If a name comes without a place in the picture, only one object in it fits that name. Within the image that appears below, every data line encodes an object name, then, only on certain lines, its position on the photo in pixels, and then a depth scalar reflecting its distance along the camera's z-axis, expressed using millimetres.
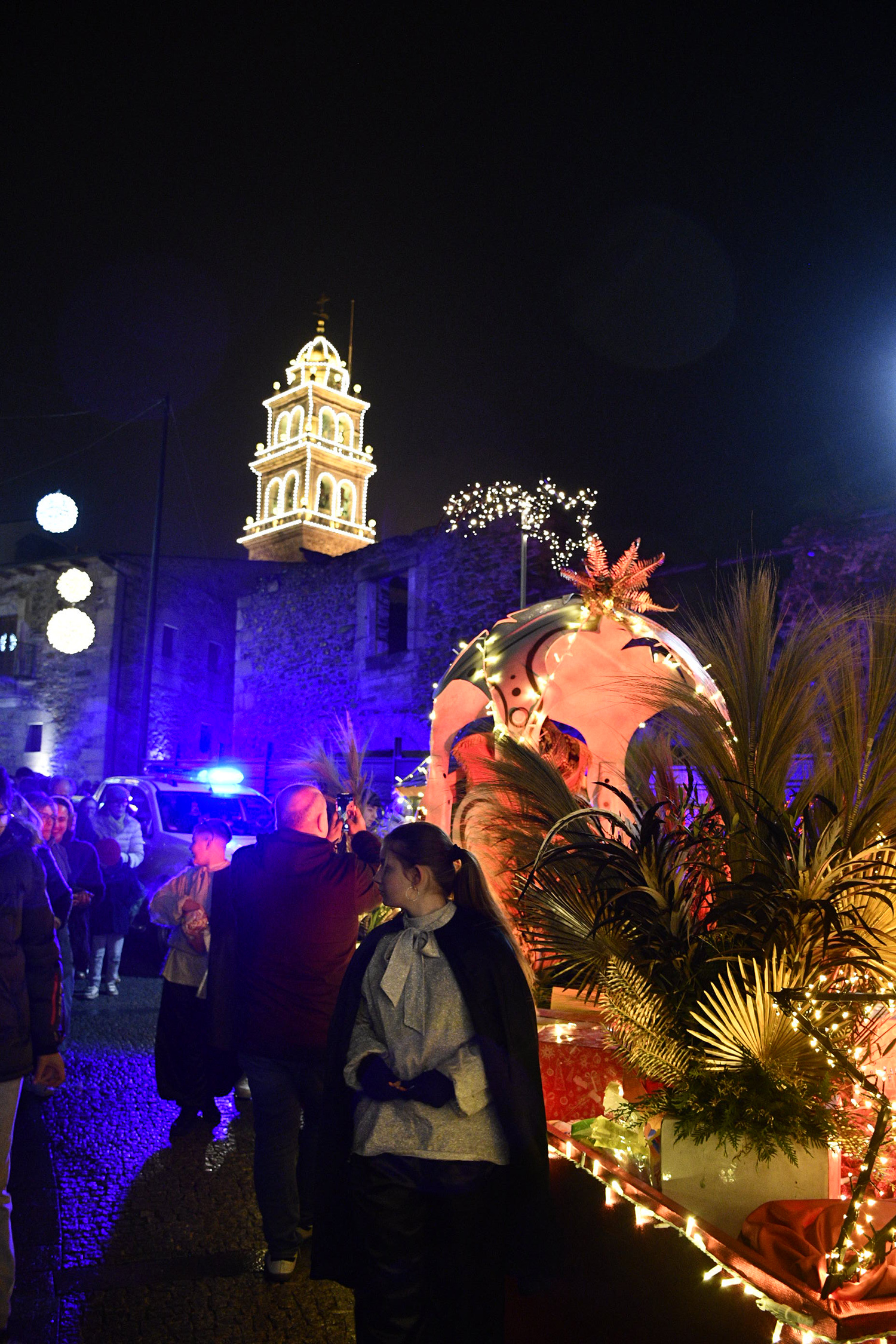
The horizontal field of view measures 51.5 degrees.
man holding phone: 3590
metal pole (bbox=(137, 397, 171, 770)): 16359
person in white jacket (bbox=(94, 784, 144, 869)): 8883
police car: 10117
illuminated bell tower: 39375
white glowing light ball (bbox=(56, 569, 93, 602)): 17422
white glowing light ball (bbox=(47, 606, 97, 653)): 16016
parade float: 2051
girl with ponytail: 2430
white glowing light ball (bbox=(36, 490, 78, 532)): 14484
